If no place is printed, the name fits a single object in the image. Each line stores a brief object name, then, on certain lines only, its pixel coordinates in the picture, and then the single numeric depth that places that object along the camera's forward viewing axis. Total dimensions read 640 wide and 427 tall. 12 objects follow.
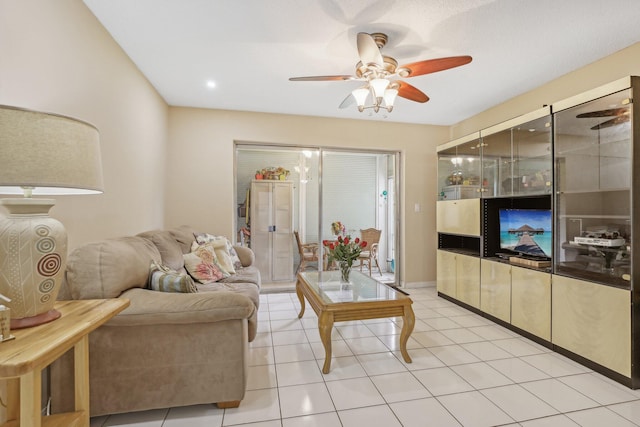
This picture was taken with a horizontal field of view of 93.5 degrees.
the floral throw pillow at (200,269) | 2.82
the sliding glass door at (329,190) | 4.38
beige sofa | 1.62
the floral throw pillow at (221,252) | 3.13
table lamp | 1.01
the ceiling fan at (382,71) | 1.97
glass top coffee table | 2.19
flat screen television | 2.76
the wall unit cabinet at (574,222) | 2.07
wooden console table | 0.90
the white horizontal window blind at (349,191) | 4.58
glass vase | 2.80
